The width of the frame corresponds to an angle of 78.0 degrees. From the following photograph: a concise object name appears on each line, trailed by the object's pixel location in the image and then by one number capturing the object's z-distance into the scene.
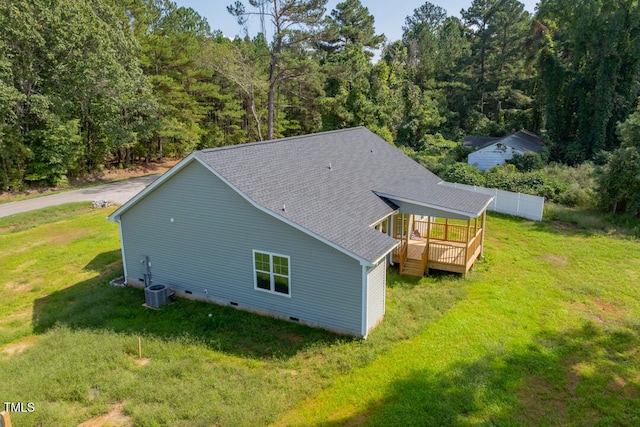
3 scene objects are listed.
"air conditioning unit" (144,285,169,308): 12.04
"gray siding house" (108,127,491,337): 10.22
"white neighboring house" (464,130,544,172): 31.11
